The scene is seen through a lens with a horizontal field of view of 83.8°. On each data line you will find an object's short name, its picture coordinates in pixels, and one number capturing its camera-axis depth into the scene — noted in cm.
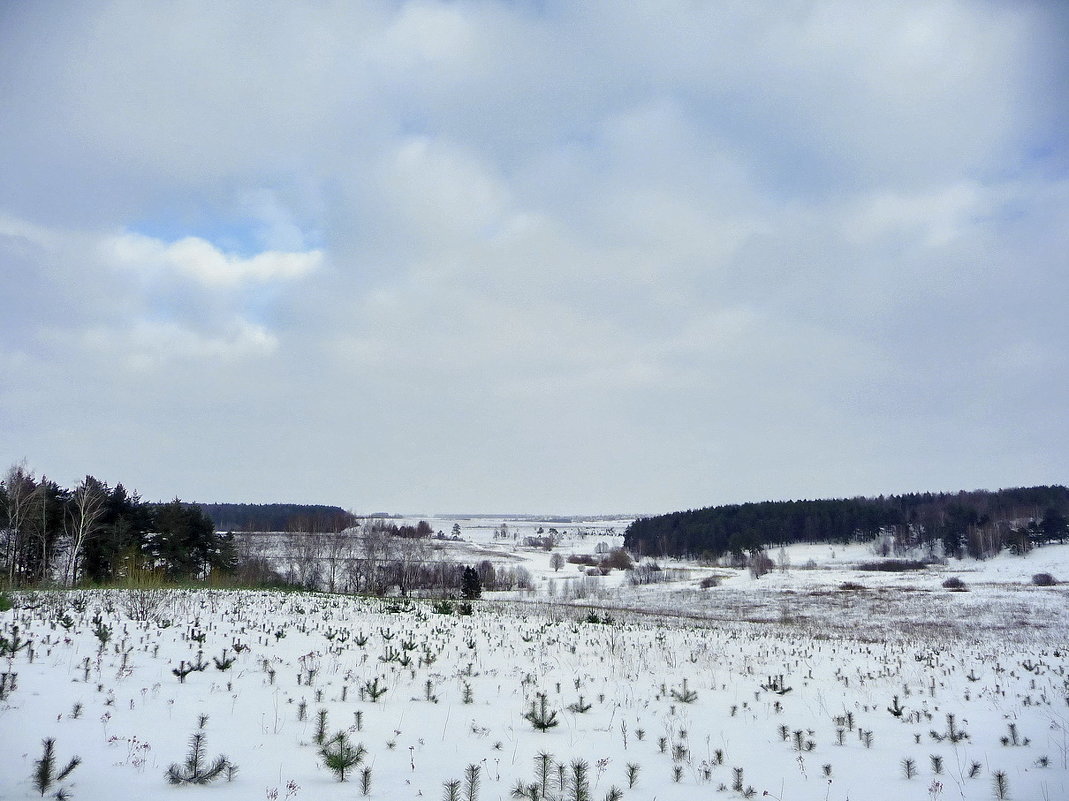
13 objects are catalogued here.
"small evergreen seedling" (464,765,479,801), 495
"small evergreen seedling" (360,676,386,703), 789
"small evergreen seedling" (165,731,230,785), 491
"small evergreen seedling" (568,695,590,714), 809
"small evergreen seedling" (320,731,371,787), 526
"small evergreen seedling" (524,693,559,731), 721
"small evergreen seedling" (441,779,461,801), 482
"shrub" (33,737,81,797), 445
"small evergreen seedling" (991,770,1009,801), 579
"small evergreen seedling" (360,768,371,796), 501
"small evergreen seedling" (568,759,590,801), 506
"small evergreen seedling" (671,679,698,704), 933
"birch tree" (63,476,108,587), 3553
